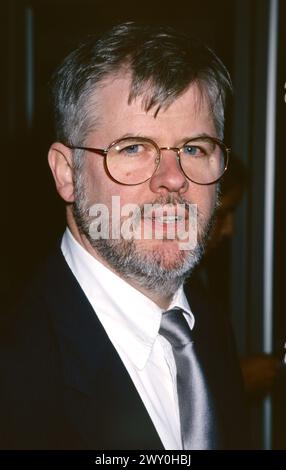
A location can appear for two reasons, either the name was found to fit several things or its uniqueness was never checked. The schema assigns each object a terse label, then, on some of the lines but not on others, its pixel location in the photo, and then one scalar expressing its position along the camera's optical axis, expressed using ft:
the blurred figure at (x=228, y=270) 5.51
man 3.87
